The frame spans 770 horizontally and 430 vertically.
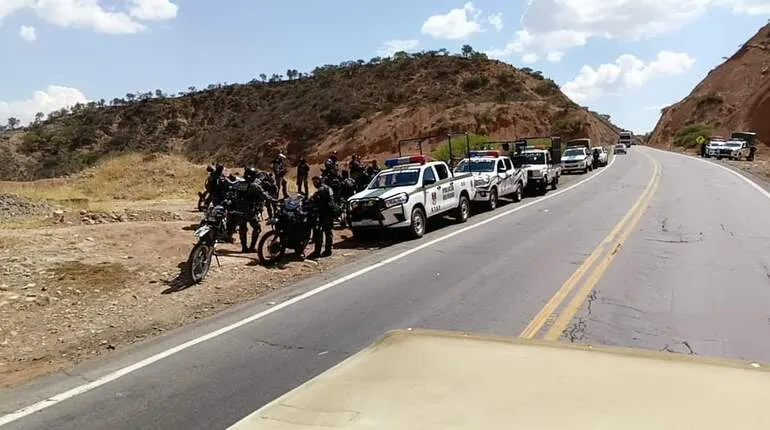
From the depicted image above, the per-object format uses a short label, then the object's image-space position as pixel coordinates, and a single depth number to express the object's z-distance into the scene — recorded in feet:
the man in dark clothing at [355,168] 65.37
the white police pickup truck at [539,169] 84.53
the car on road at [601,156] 159.63
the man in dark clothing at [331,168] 58.45
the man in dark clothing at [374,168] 66.03
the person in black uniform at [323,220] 43.96
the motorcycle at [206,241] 35.53
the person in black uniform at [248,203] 43.32
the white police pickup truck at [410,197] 50.01
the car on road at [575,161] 135.56
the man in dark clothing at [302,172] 76.18
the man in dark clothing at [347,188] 58.66
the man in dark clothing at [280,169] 71.15
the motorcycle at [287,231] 41.88
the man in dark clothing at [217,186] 49.65
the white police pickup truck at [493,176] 68.44
